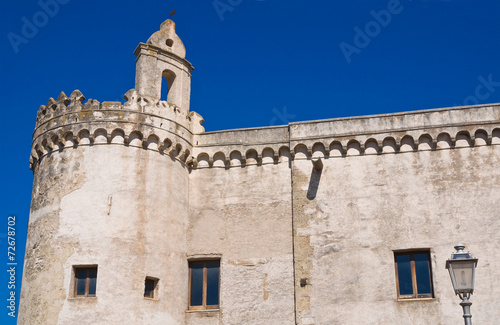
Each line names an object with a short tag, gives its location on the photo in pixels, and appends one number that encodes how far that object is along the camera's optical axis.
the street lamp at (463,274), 11.55
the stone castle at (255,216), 17.59
